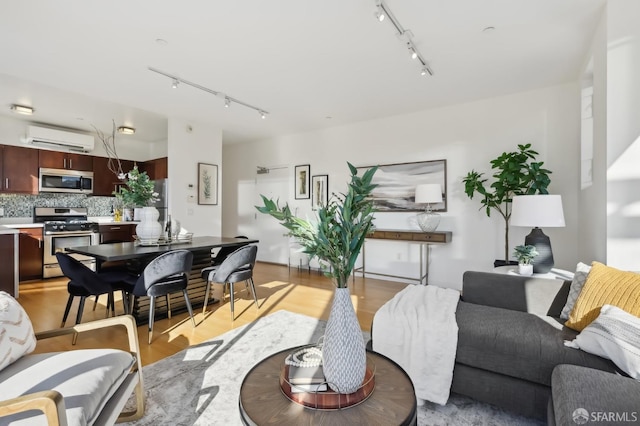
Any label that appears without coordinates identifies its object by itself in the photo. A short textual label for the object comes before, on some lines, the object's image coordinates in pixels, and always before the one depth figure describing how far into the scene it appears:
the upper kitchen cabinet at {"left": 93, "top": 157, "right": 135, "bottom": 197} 5.96
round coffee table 1.00
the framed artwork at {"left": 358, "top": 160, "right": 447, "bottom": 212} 4.71
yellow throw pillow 1.63
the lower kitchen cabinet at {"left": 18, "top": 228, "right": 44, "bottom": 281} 4.84
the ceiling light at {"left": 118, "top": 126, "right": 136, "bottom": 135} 5.60
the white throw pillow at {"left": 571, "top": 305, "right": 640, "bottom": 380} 1.30
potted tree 3.48
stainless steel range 5.04
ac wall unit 5.13
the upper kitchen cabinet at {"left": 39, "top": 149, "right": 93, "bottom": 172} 5.37
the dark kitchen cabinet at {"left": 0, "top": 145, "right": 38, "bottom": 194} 4.97
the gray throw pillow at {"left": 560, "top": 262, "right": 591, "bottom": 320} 1.93
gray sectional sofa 1.20
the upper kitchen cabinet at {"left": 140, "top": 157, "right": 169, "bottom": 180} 5.81
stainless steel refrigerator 5.15
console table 4.34
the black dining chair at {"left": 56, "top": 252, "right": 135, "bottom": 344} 2.65
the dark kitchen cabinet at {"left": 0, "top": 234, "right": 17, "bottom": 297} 3.90
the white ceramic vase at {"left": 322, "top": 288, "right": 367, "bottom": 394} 1.09
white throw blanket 1.77
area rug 1.71
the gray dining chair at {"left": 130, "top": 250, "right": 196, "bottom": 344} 2.74
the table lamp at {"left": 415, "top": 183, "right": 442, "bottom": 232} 4.37
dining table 2.89
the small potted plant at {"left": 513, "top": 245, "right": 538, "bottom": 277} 2.62
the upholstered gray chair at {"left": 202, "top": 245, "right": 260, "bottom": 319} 3.19
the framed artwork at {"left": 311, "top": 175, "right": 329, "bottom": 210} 5.87
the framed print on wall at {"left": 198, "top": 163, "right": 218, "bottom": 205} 5.49
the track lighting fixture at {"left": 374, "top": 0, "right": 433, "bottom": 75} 2.33
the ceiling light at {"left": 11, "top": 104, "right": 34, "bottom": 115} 4.52
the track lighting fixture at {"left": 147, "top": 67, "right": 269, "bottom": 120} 3.51
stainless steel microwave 5.30
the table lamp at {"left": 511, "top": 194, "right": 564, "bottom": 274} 2.48
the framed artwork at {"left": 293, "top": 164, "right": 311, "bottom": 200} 6.12
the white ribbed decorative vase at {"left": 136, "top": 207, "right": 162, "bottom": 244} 3.41
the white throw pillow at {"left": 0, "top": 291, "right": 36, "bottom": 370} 1.32
